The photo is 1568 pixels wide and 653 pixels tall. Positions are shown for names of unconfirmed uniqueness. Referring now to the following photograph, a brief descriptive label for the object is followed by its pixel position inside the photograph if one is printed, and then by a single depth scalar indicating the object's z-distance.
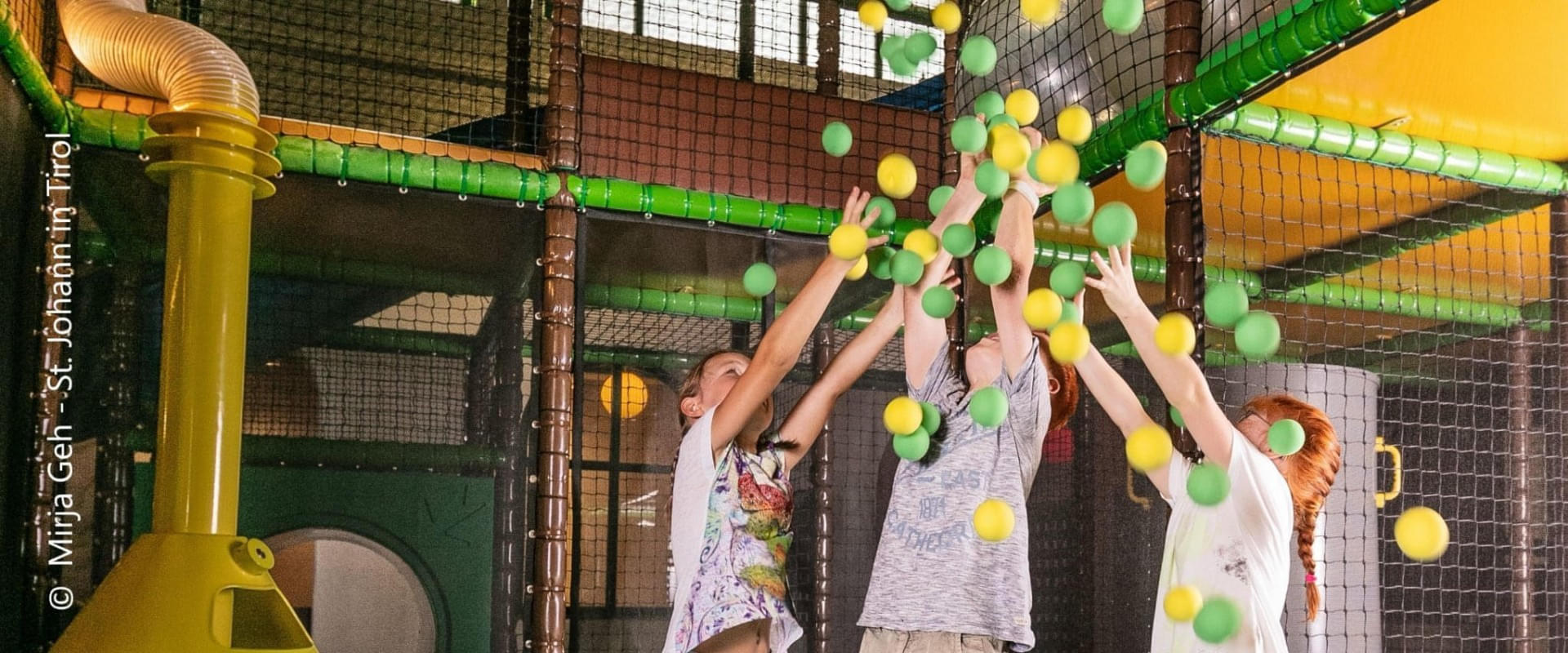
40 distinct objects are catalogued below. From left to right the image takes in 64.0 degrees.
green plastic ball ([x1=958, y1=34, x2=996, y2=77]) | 2.49
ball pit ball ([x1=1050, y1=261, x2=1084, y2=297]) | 2.32
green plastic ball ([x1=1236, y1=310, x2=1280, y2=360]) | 1.95
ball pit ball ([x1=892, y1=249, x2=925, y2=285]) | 2.50
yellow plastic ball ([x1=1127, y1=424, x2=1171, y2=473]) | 2.08
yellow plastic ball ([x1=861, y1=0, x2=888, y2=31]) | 2.72
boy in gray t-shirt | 2.46
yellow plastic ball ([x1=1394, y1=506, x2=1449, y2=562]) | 1.88
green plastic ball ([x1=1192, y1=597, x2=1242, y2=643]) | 1.96
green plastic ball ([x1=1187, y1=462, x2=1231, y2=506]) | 2.02
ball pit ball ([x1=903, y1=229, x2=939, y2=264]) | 2.49
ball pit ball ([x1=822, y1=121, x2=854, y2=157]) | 2.87
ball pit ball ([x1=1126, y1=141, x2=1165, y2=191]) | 2.12
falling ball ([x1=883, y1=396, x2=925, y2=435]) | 2.38
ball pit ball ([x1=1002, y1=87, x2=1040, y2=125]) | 2.43
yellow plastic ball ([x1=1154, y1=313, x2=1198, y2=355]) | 2.03
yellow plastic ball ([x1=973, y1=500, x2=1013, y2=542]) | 2.22
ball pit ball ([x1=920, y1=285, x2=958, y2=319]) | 2.45
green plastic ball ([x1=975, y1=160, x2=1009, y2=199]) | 2.32
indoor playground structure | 2.54
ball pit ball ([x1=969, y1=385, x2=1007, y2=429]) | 2.31
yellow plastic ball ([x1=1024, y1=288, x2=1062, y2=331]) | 2.15
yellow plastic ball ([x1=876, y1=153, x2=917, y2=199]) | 2.55
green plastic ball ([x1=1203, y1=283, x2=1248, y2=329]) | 2.01
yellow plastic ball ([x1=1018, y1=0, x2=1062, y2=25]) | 2.27
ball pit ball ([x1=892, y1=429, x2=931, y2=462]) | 2.45
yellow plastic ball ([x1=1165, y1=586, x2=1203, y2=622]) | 2.02
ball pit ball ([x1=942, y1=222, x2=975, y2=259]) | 2.45
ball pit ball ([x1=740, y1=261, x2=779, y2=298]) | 3.06
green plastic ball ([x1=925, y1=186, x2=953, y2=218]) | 2.85
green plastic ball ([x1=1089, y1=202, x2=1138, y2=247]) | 2.15
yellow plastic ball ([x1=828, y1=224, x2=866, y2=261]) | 2.61
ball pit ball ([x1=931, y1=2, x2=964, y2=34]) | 2.70
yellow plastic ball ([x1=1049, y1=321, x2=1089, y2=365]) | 2.11
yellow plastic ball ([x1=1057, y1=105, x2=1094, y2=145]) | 2.23
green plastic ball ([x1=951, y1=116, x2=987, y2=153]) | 2.42
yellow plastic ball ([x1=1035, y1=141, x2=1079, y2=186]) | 2.14
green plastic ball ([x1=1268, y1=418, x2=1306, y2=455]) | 2.07
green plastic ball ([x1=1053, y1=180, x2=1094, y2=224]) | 2.15
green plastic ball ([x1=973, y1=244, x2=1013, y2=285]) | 2.26
